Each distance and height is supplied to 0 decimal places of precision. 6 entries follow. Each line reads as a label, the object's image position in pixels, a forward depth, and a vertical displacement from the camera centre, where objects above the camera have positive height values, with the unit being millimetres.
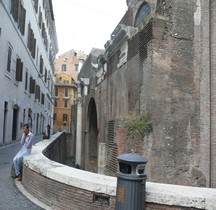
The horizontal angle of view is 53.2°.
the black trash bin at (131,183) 2724 -849
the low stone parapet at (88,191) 2778 -1080
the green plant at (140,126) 6167 -255
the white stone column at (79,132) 15665 -1240
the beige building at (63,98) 44940 +3506
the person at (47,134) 12056 -1123
